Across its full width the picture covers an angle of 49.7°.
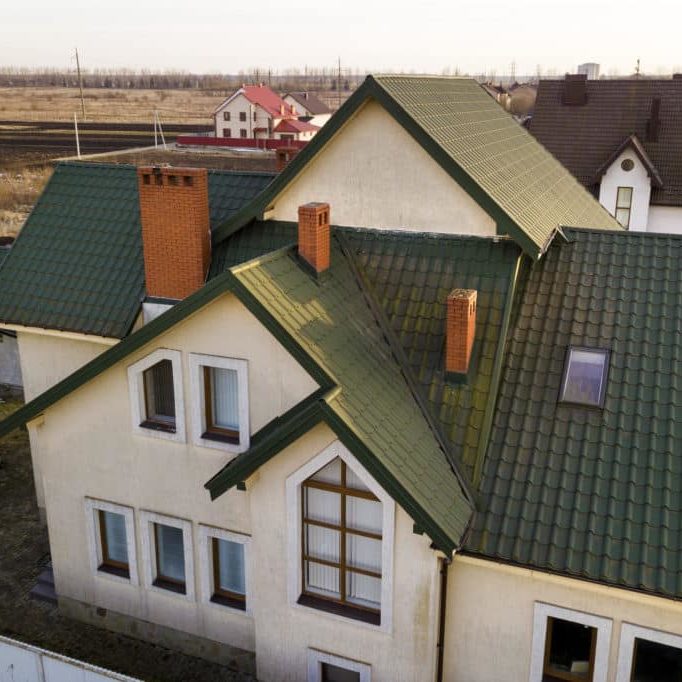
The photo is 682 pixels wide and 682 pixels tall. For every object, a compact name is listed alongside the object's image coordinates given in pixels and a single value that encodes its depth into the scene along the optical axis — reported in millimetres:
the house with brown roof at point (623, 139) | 34406
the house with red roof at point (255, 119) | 92938
